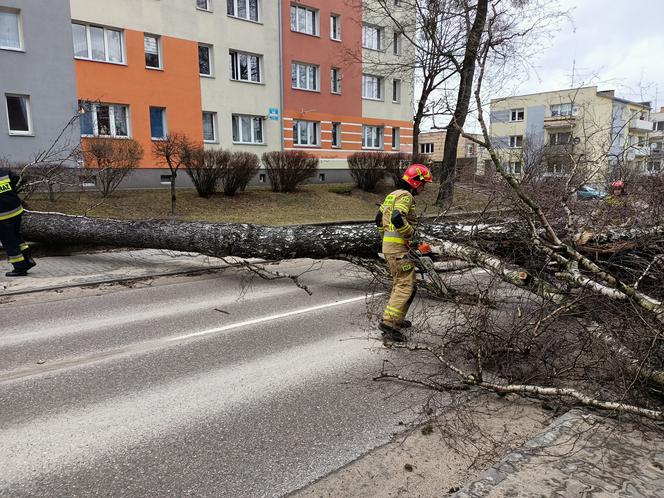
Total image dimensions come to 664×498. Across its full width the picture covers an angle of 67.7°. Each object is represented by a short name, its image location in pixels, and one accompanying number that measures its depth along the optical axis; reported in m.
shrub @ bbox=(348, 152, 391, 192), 23.41
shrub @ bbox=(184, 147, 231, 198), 17.83
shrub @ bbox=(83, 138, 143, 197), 16.19
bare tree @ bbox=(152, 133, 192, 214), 16.67
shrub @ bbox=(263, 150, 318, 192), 20.58
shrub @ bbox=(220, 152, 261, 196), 18.62
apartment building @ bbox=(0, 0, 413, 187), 19.38
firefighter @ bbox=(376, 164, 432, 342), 5.13
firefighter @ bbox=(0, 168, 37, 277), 8.07
